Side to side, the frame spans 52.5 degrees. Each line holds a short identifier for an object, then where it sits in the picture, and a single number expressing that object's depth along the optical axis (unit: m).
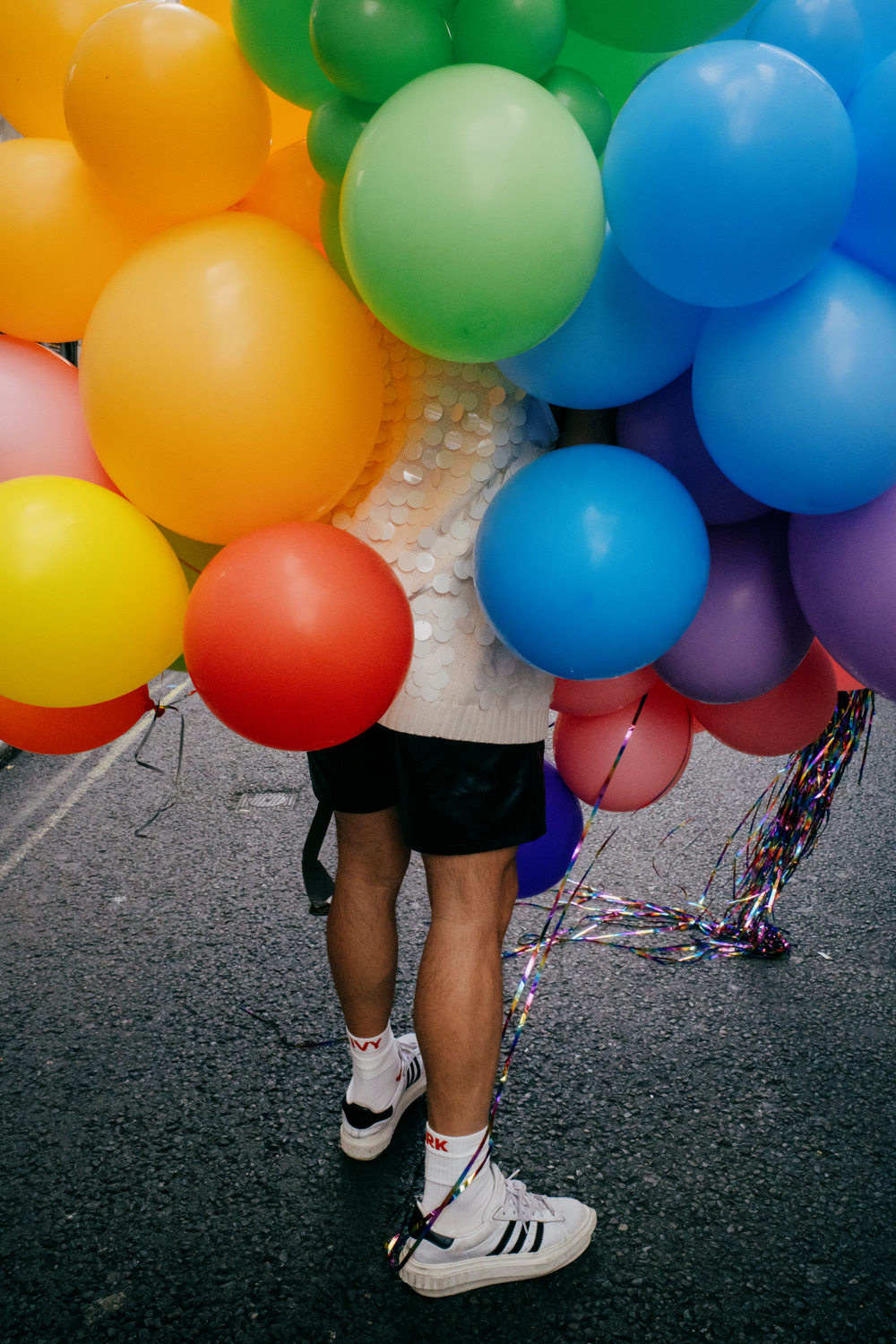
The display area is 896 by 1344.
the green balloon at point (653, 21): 0.89
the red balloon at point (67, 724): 1.29
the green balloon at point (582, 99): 0.96
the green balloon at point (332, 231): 1.04
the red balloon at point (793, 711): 1.46
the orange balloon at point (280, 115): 1.14
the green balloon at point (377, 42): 0.88
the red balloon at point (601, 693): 1.44
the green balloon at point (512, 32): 0.88
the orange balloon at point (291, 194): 1.12
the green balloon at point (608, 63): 1.03
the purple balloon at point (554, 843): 1.65
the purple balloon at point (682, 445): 1.09
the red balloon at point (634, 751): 1.57
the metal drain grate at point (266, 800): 3.27
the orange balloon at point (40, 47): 1.09
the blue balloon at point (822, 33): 0.88
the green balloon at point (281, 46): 0.94
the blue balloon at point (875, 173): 0.86
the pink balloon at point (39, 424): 1.08
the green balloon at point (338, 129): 0.98
